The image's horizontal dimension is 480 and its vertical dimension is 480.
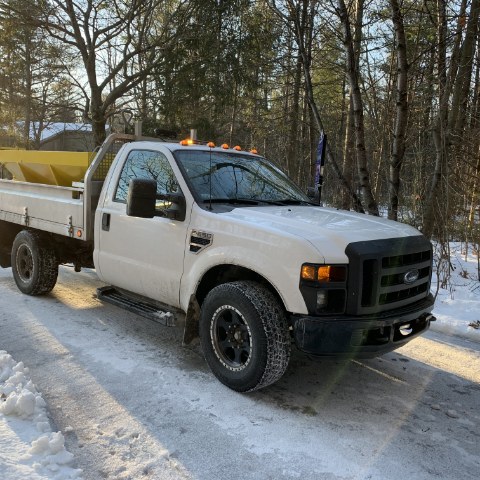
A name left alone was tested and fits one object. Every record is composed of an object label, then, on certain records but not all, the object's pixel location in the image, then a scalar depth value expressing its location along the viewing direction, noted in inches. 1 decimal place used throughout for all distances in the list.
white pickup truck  132.3
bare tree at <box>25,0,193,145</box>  688.4
